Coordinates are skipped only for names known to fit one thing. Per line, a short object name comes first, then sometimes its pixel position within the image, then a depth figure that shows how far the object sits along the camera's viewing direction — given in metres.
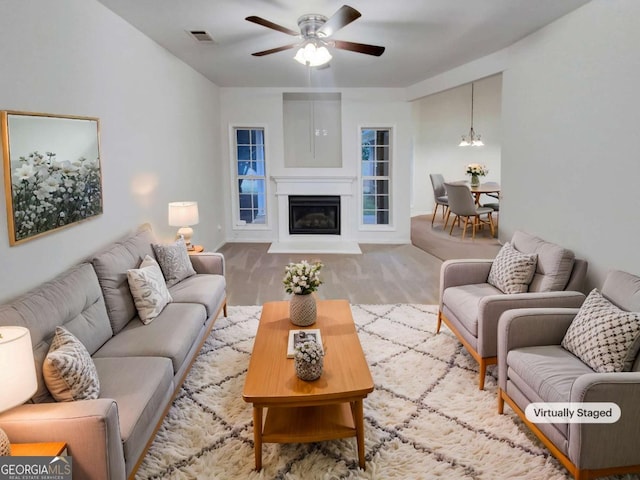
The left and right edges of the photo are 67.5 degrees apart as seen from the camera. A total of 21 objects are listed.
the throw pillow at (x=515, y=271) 3.53
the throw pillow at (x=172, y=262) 4.00
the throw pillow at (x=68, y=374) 2.08
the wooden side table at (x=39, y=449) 1.77
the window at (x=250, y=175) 8.12
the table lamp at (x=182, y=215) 4.82
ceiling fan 3.72
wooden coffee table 2.35
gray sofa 1.85
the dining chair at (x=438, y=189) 9.69
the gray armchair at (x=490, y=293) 3.10
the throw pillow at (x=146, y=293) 3.23
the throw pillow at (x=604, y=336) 2.33
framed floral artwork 2.54
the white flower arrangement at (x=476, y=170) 9.02
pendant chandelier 9.86
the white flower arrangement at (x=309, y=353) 2.42
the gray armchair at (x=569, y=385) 2.07
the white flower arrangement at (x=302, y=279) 3.13
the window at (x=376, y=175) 8.12
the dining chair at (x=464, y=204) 7.94
